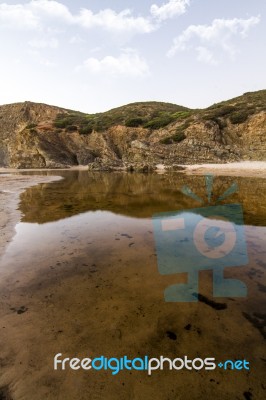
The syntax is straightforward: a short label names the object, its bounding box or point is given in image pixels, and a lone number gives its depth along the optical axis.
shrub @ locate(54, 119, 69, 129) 43.35
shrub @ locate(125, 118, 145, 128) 40.09
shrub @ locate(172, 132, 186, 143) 32.19
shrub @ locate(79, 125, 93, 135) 41.09
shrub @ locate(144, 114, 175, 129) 37.62
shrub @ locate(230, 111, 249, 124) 31.94
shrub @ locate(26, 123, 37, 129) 42.03
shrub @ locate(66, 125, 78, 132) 42.19
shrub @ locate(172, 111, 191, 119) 37.44
